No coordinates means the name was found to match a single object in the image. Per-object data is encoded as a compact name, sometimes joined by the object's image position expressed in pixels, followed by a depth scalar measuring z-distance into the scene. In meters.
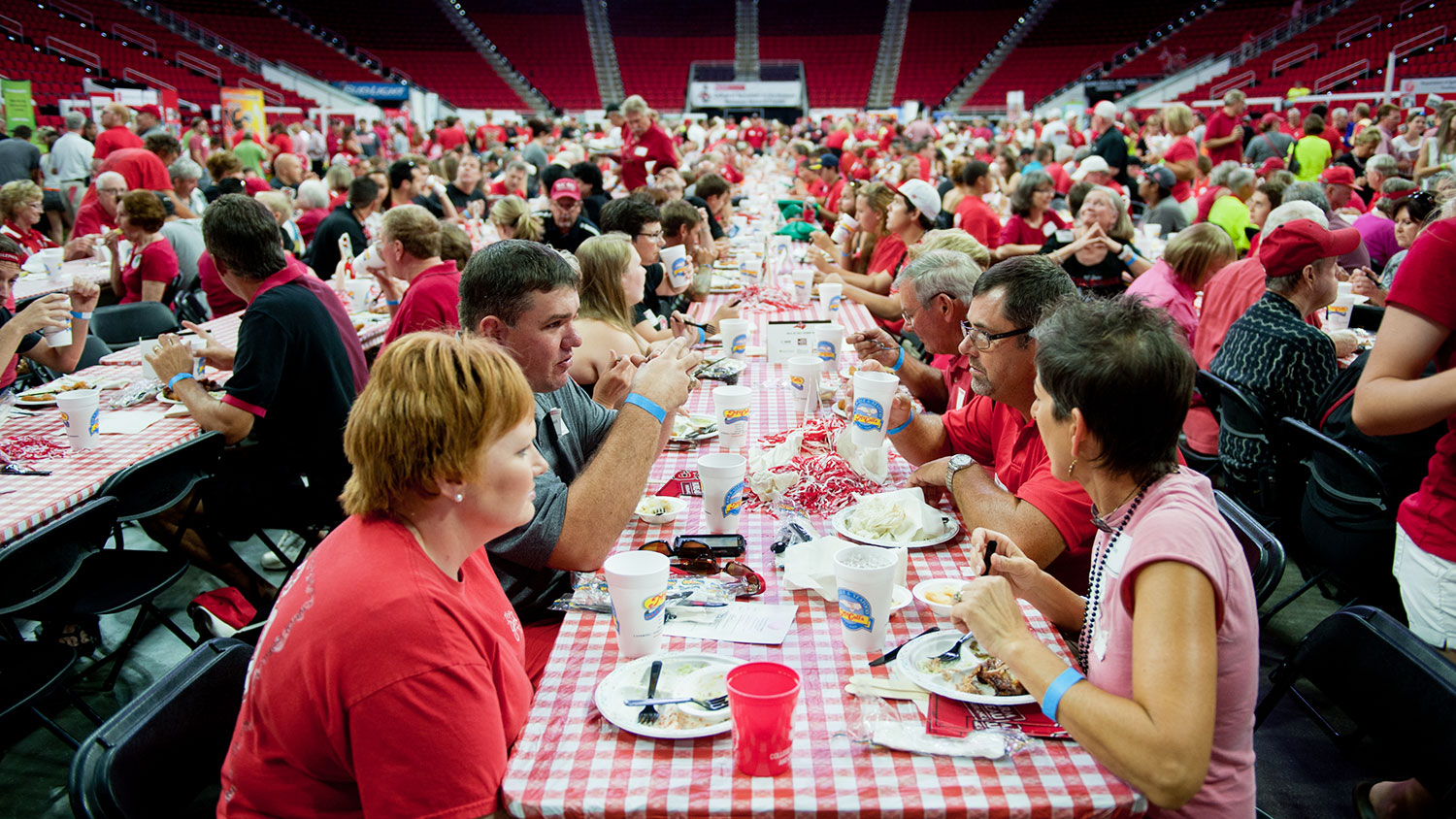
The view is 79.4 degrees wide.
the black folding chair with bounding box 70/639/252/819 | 1.30
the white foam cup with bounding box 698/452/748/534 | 2.14
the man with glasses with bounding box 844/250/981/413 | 3.03
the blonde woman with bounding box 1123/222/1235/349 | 4.57
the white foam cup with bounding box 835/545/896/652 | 1.57
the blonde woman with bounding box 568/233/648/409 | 3.48
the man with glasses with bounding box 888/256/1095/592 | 2.00
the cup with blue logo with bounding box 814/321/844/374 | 3.52
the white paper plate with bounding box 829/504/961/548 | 2.12
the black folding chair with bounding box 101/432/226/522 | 2.75
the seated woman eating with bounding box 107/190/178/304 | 5.56
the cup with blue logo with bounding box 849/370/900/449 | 2.48
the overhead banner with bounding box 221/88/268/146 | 16.83
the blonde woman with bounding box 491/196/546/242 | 6.56
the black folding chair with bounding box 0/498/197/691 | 2.39
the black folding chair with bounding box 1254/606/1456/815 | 1.49
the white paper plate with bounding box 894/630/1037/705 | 1.45
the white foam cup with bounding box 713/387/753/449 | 2.77
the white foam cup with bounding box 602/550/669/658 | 1.59
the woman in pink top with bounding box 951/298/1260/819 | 1.22
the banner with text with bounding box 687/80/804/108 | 31.56
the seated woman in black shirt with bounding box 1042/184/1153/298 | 5.65
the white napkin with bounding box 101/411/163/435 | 3.34
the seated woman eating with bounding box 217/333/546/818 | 1.18
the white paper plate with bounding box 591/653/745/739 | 1.39
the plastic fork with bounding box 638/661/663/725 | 1.42
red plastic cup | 1.27
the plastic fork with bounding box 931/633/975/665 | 1.60
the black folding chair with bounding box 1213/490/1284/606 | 2.04
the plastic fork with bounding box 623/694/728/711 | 1.44
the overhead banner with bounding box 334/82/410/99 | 30.22
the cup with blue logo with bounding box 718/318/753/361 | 4.02
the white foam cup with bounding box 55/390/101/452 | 3.05
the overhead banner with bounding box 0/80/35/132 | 13.12
